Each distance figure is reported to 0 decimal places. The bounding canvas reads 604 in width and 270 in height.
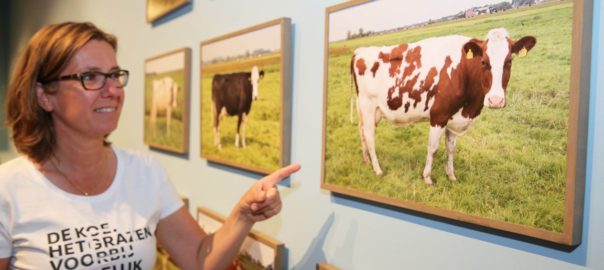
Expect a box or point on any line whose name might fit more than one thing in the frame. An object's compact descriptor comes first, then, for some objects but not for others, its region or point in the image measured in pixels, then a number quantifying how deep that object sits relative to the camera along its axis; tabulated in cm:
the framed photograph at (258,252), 117
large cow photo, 63
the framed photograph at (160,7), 163
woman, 96
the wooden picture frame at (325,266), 101
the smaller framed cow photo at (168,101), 162
